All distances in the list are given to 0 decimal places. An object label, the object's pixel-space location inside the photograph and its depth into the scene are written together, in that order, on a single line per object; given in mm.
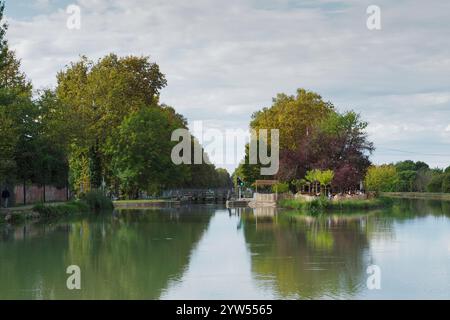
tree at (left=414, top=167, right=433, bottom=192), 116000
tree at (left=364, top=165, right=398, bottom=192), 77062
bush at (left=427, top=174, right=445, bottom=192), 105200
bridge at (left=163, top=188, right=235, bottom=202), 90731
